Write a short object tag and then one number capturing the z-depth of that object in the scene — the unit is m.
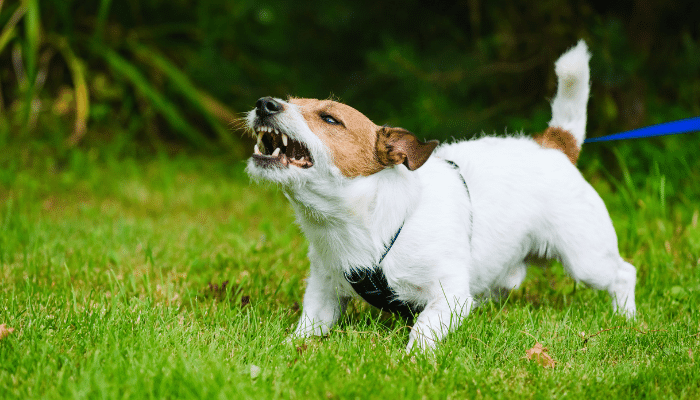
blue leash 2.55
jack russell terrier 2.41
